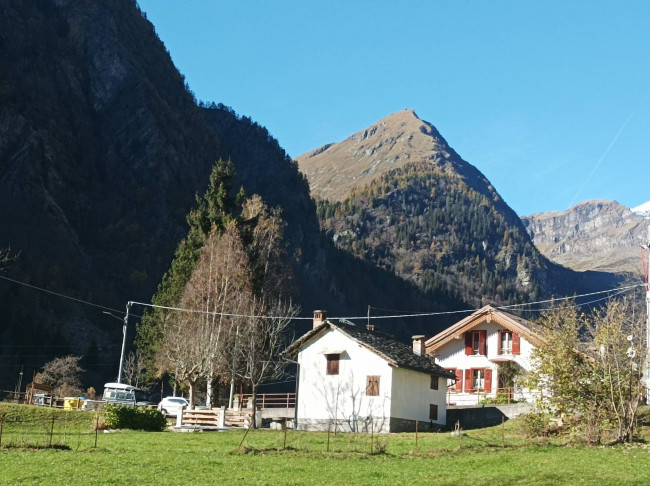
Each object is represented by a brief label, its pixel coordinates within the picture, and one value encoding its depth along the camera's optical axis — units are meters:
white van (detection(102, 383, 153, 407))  53.81
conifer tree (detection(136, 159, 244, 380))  56.66
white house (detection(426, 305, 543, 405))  58.16
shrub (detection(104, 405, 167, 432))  41.50
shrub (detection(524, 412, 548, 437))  36.56
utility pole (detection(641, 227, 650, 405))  34.78
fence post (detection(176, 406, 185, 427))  44.06
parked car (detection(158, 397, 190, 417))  54.12
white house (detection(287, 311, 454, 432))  45.88
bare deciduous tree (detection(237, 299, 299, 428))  50.22
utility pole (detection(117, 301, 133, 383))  53.34
